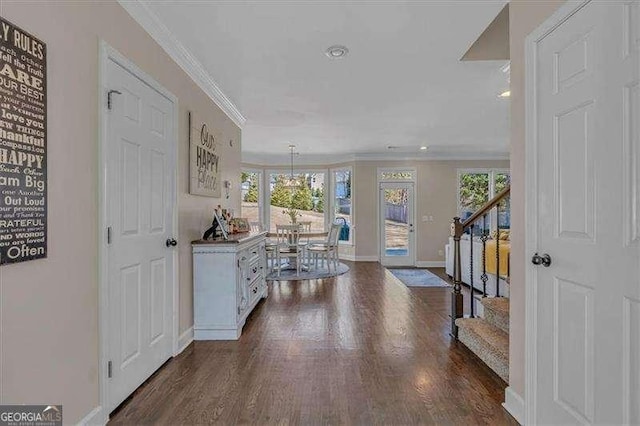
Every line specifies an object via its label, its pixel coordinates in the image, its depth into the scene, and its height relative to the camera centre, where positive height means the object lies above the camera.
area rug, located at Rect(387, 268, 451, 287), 5.89 -1.20
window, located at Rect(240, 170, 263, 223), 8.77 +0.44
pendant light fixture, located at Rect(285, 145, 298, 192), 8.89 +0.74
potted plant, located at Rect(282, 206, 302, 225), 8.85 +0.06
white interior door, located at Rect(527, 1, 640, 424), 1.32 -0.02
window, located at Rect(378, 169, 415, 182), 8.23 +0.87
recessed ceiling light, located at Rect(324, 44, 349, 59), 2.84 +1.32
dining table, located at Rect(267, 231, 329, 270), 7.11 -1.00
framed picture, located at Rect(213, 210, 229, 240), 3.45 -0.11
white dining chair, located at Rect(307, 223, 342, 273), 6.73 -0.69
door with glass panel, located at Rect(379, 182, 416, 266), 8.22 -0.27
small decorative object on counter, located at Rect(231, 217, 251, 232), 4.20 -0.15
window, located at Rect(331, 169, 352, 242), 8.63 +0.30
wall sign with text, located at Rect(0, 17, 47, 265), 1.35 +0.27
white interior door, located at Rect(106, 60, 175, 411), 2.09 -0.11
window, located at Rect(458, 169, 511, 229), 8.20 +0.60
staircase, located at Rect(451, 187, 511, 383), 2.50 -0.93
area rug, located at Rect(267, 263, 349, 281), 6.09 -1.12
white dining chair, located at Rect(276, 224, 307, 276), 6.36 -0.58
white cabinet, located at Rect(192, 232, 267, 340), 3.22 -0.70
